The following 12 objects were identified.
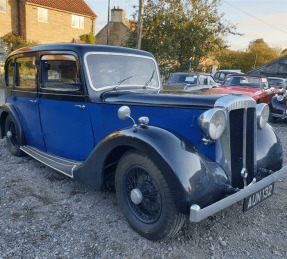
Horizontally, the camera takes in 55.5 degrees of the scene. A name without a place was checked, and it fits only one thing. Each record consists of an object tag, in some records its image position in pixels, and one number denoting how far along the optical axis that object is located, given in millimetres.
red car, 8875
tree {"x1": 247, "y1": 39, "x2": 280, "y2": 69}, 34250
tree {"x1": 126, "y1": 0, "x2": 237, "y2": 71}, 18266
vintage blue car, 2193
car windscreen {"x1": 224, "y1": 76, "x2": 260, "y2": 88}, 9594
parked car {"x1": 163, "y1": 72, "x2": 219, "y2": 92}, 10580
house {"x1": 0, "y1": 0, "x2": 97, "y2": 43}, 21484
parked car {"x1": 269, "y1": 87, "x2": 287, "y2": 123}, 8109
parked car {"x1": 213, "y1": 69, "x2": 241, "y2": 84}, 18000
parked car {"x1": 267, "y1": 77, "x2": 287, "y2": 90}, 13758
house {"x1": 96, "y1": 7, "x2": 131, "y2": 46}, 28781
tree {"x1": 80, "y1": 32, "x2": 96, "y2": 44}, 24891
